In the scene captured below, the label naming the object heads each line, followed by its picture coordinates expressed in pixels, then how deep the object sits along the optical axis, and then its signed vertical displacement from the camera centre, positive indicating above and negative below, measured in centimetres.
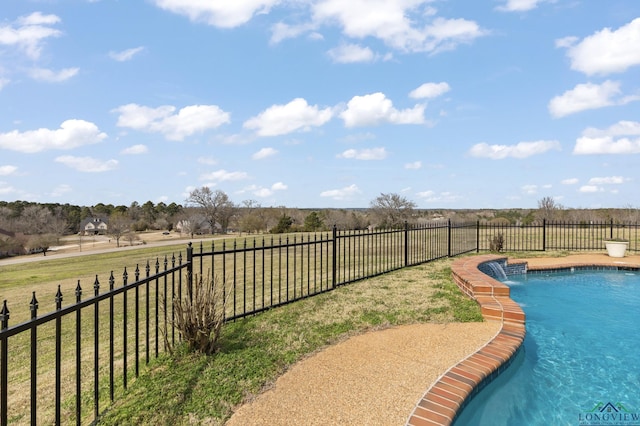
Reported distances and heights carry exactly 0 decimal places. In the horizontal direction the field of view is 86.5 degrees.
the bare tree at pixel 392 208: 3675 +72
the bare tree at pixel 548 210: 3356 +33
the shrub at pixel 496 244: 1408 -126
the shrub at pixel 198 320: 401 -123
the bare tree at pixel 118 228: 3781 -130
